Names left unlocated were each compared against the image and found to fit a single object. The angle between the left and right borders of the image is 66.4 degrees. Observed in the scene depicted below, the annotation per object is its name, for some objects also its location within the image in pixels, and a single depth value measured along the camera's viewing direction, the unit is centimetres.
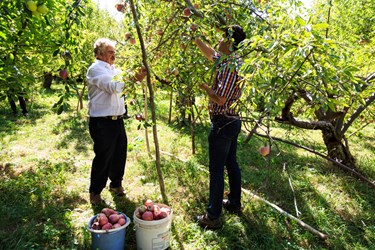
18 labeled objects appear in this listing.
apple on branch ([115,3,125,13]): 248
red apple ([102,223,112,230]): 219
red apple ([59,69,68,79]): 172
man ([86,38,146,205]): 276
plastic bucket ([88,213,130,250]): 217
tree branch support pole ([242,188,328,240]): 270
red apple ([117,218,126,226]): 227
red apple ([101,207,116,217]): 236
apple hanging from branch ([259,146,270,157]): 211
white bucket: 223
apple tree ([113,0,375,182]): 152
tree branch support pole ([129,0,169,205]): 226
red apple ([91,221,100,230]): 224
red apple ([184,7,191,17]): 237
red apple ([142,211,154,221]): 226
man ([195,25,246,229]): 238
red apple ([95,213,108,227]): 223
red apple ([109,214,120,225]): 229
